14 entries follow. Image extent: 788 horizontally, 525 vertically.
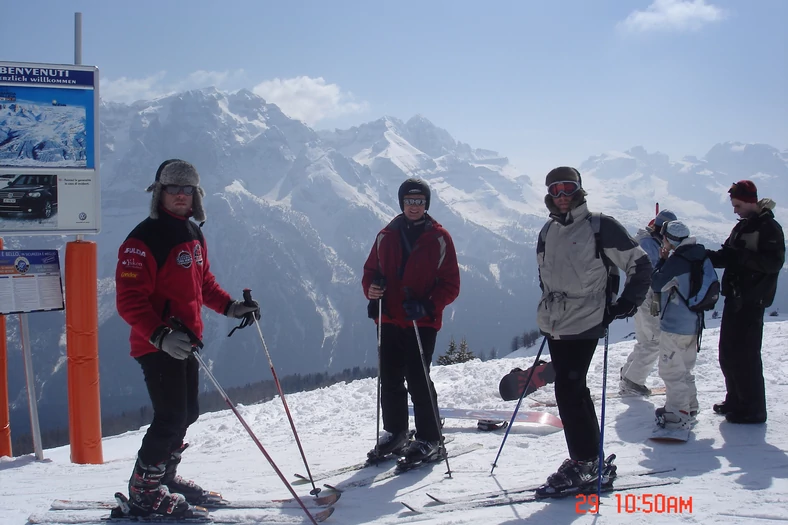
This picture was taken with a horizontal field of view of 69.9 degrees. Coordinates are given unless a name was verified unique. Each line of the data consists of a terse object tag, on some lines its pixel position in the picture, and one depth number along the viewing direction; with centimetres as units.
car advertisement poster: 604
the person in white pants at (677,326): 581
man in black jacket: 577
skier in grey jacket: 427
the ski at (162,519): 411
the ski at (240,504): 439
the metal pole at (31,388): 609
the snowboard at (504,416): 668
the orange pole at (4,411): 630
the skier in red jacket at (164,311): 392
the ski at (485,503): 418
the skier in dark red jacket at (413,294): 532
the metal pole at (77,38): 636
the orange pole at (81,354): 618
